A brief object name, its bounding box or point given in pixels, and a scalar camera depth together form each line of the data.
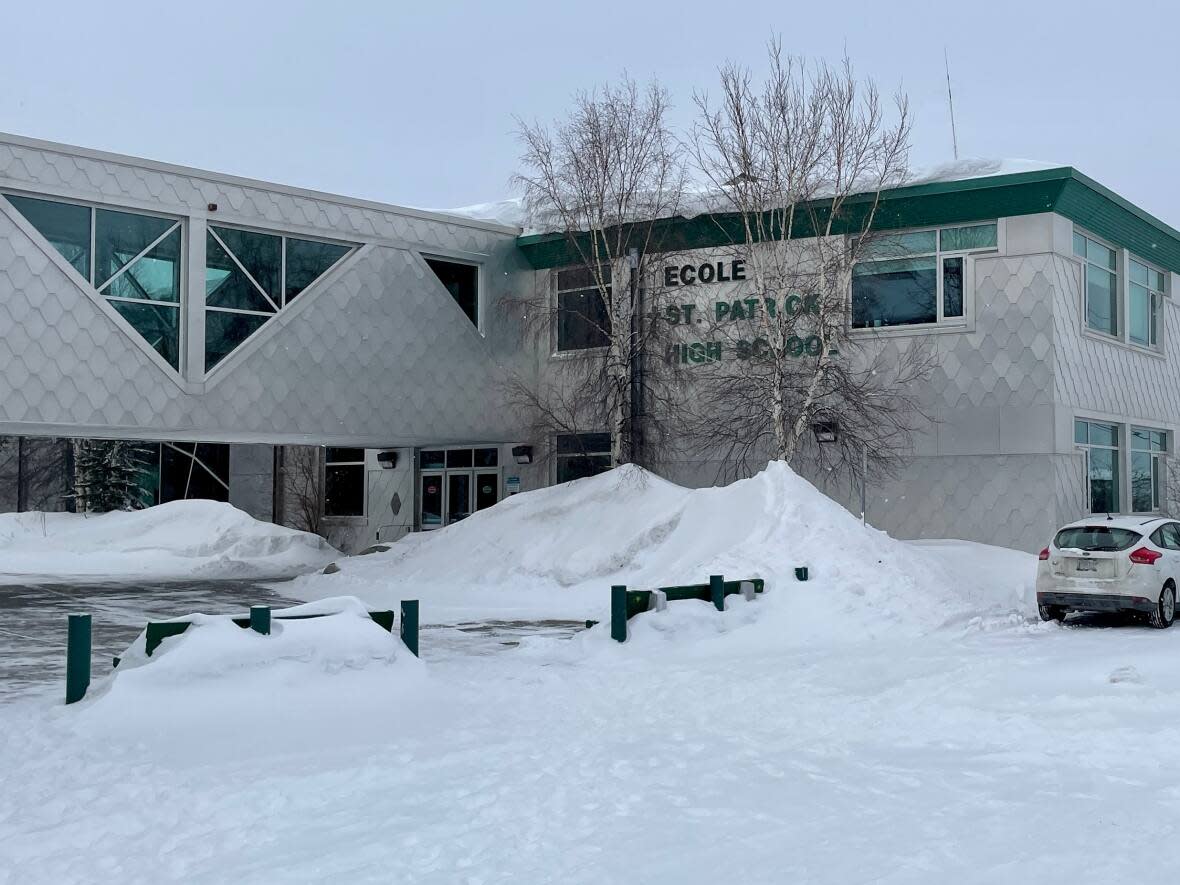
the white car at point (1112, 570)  16.62
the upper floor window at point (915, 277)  25.67
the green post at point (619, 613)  13.84
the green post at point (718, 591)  15.09
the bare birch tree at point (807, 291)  23.91
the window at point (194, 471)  42.75
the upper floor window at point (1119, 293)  27.03
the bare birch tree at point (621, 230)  25.27
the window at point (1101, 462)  26.45
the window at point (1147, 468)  28.89
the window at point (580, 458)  29.23
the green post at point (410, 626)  12.17
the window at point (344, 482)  35.19
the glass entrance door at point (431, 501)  33.09
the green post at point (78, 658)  10.12
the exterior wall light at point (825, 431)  24.66
